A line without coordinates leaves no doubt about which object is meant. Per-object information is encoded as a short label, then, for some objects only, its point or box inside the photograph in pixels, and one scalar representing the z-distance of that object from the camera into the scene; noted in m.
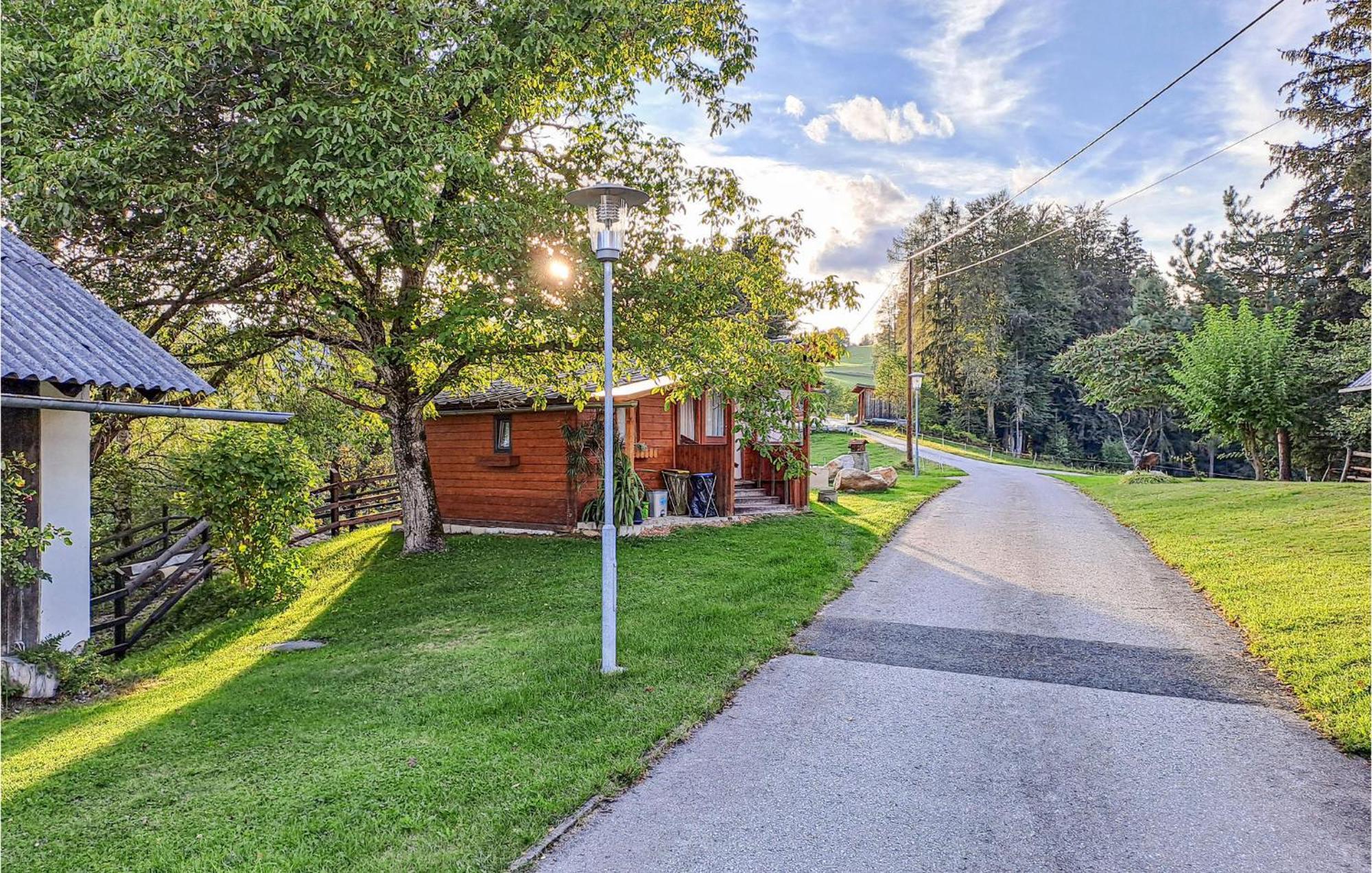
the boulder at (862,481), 17.31
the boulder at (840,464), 19.27
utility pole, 23.63
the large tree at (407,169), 6.46
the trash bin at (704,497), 13.04
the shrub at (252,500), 7.10
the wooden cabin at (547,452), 11.84
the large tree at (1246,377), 18.72
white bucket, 12.50
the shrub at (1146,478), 18.97
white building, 5.32
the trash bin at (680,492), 13.12
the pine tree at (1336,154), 19.30
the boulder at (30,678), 5.27
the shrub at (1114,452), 40.12
